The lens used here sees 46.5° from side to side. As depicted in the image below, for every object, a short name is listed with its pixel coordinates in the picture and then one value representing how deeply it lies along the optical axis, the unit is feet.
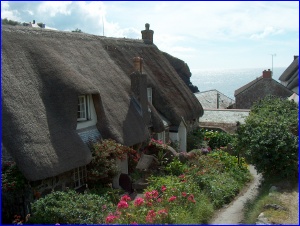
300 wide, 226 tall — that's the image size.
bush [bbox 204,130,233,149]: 74.74
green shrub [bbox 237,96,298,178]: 42.19
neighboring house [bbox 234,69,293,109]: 116.90
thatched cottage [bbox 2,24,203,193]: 35.40
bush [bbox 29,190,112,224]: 30.78
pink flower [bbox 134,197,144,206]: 30.73
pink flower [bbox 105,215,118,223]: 27.45
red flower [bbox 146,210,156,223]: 28.76
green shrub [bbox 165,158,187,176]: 51.80
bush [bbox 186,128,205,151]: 71.56
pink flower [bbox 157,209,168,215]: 29.60
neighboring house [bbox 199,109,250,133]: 85.97
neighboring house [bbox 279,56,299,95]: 131.34
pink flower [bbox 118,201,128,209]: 29.48
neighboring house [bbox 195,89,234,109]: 125.36
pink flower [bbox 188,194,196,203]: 34.32
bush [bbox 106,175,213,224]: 29.48
